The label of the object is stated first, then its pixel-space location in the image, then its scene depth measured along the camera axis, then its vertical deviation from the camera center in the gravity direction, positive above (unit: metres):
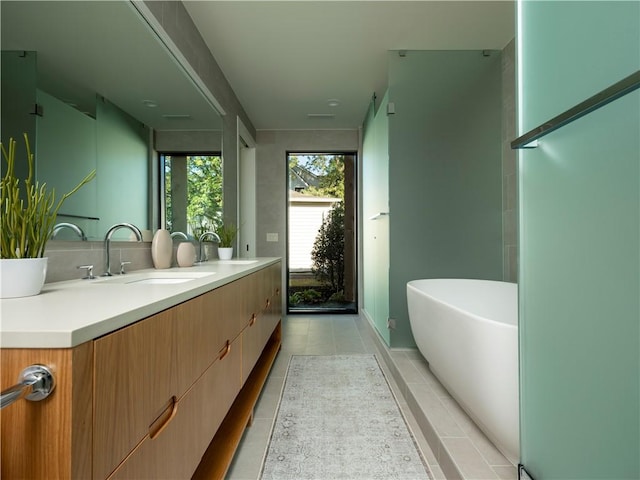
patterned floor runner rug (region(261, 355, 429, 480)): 1.39 -0.96
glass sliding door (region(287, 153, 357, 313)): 4.48 +0.11
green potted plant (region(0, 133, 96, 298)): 0.80 +0.00
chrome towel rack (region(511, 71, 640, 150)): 0.59 +0.28
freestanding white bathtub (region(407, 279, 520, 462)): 1.24 -0.51
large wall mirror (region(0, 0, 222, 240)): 1.05 +0.57
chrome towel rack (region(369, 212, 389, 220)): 2.78 +0.23
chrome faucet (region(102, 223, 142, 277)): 1.39 -0.02
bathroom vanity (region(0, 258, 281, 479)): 0.47 -0.26
